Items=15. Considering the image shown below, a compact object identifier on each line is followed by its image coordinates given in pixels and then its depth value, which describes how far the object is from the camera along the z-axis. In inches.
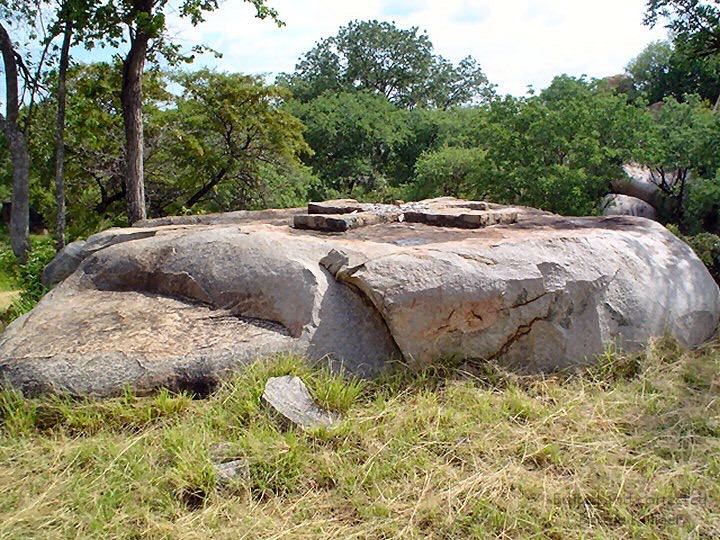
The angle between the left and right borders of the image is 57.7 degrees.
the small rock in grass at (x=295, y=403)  125.0
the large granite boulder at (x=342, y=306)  138.2
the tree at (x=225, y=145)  450.3
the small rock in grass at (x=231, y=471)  109.4
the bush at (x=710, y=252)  238.4
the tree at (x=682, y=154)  358.6
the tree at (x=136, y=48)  285.1
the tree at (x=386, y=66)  1000.9
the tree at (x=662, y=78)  784.3
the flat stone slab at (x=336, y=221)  196.2
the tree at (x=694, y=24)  266.4
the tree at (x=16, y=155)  345.1
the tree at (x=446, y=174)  491.5
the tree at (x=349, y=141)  659.4
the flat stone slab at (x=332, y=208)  233.3
